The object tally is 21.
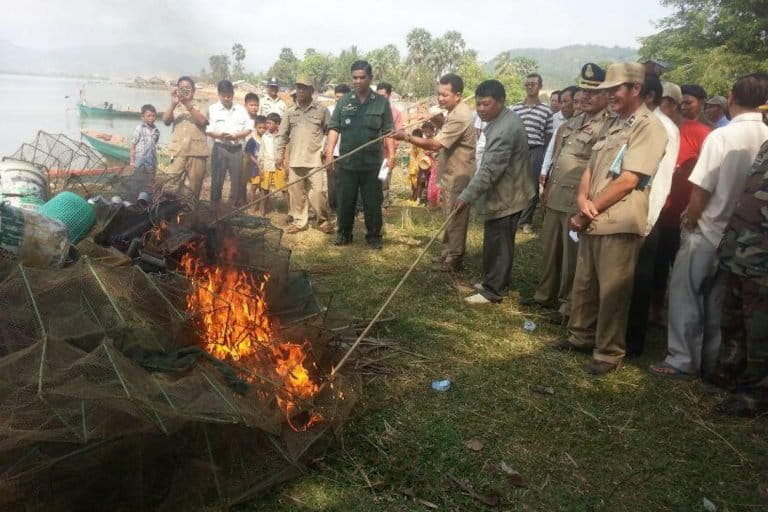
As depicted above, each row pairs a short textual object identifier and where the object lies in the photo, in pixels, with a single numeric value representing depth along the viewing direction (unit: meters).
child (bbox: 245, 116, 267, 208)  9.48
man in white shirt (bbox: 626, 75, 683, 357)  3.90
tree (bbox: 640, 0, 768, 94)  27.12
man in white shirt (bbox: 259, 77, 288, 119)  9.87
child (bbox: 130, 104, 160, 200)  8.26
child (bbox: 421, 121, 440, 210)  9.80
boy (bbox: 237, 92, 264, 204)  8.82
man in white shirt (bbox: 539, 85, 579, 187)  6.90
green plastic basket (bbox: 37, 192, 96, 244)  4.05
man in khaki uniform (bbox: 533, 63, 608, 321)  4.47
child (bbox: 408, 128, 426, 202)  10.39
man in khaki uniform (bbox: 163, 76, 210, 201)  7.93
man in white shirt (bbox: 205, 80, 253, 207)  8.15
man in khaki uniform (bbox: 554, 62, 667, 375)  3.74
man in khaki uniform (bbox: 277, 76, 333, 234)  7.60
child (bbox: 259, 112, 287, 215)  9.04
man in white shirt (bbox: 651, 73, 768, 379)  3.77
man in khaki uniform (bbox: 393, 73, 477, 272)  5.79
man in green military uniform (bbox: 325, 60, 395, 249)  6.86
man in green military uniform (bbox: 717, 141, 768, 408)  3.38
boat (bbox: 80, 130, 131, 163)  16.17
